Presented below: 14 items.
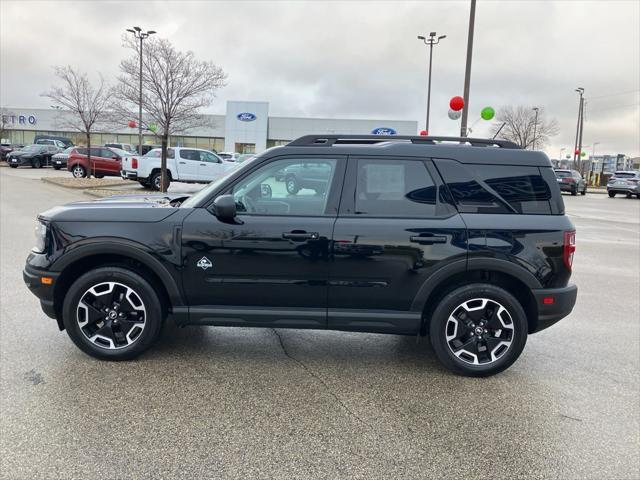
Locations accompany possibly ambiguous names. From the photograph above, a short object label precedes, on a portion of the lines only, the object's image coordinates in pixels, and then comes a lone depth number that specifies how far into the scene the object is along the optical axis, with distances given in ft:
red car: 80.33
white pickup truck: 63.36
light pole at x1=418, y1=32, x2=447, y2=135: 97.99
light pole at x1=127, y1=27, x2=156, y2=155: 64.09
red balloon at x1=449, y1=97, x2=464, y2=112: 40.98
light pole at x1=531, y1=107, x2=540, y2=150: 171.63
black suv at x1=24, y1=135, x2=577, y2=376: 12.29
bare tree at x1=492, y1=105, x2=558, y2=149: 174.87
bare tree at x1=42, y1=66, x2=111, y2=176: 75.82
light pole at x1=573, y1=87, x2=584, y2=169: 153.63
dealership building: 195.83
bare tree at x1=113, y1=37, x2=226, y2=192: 56.13
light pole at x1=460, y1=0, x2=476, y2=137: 43.09
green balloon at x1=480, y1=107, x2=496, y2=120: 40.06
